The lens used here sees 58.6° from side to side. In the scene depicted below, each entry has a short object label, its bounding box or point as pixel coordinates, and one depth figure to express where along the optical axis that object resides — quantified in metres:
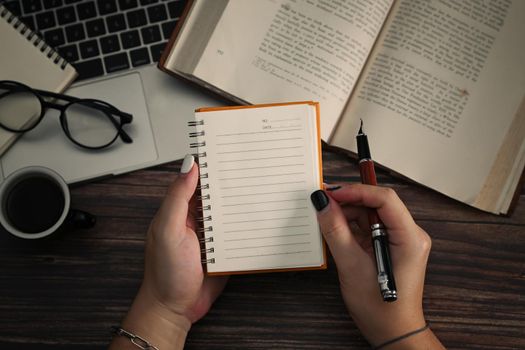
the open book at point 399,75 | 0.74
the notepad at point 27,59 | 0.76
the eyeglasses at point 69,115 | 0.75
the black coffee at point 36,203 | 0.71
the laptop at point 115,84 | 0.76
